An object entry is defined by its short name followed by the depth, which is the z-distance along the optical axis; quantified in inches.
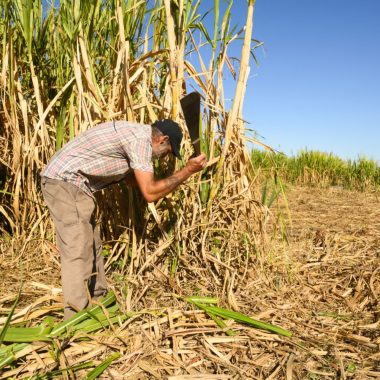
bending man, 82.9
